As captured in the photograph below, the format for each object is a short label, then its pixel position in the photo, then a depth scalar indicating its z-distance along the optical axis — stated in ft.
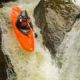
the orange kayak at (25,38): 33.46
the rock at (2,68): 27.51
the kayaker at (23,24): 35.53
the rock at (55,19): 34.75
